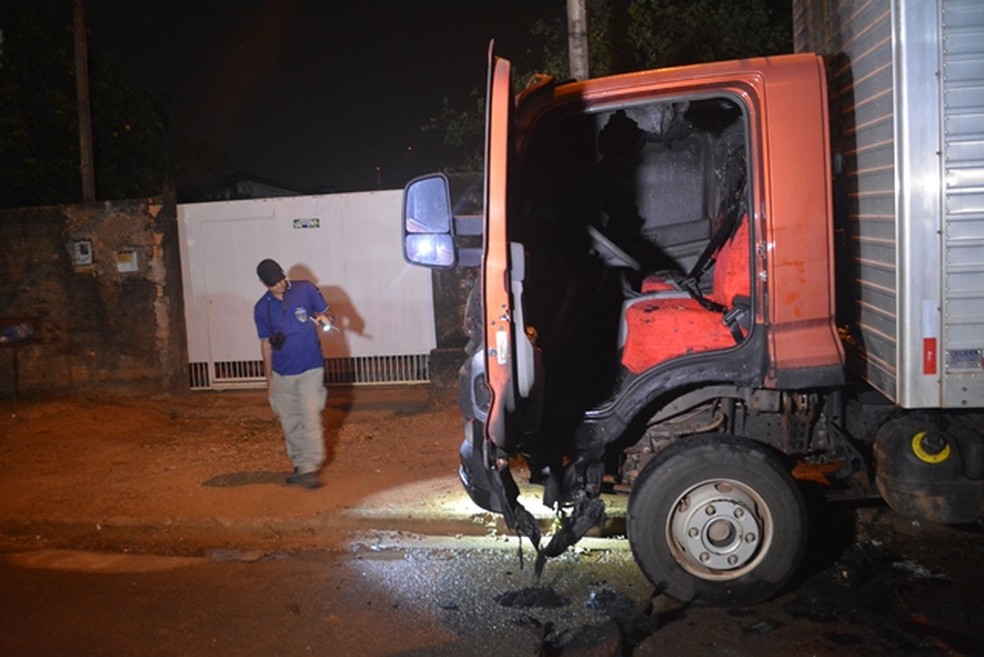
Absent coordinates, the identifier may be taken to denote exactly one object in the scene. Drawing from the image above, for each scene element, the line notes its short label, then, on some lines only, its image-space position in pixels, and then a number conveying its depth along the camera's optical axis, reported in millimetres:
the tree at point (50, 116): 12266
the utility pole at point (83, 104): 10820
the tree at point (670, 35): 10344
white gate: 9383
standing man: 6340
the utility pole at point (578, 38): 7594
